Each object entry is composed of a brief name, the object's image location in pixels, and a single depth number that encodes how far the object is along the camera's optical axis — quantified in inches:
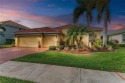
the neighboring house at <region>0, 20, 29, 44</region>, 650.3
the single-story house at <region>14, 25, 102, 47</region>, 475.9
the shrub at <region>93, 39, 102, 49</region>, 368.6
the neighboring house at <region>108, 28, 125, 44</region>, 604.7
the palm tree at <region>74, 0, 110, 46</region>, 370.9
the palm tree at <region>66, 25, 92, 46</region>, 339.5
